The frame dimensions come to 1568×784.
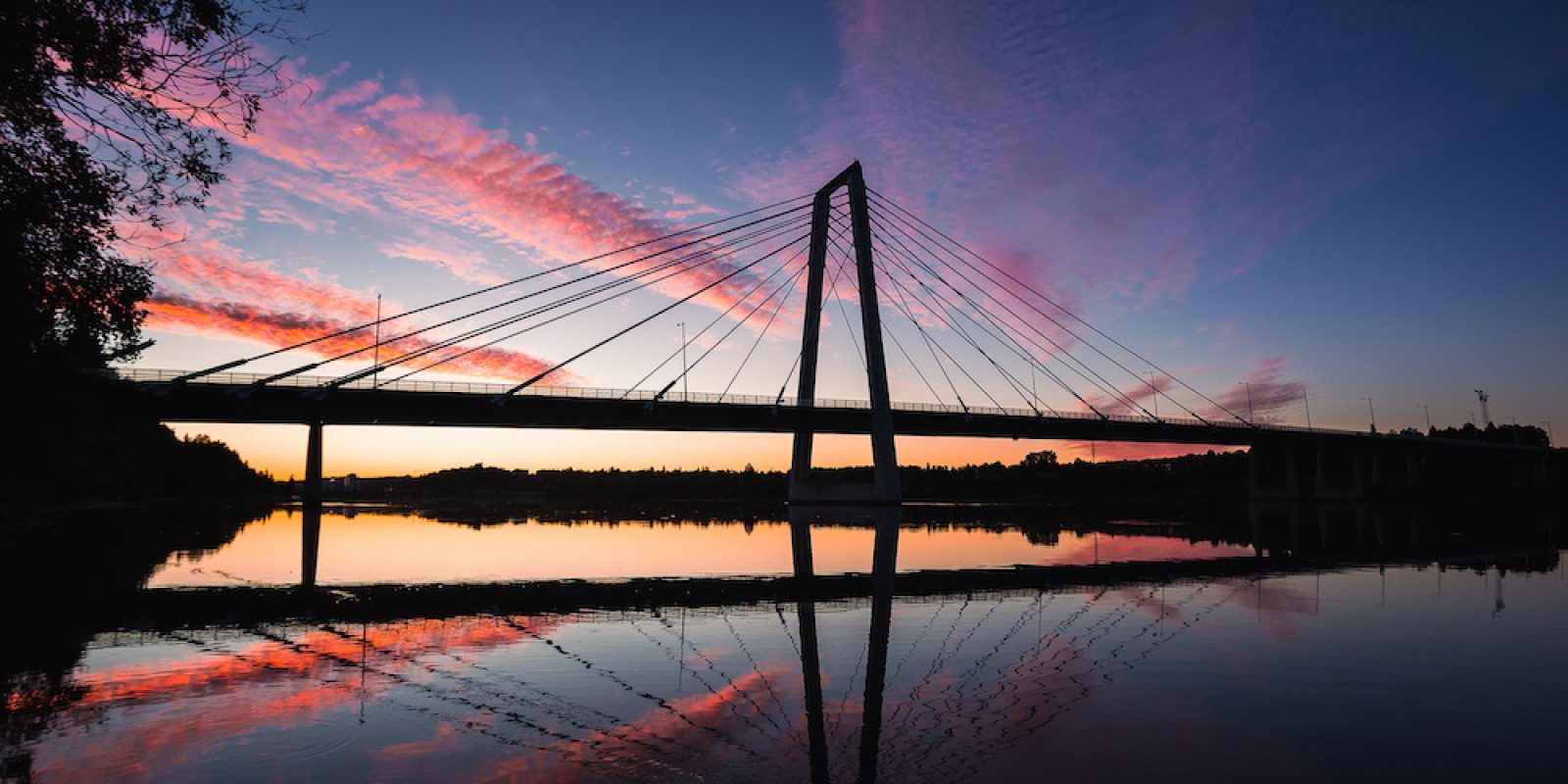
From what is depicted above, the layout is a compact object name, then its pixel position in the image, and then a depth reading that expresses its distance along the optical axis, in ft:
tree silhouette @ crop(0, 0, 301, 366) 36.37
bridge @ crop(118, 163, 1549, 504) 209.77
